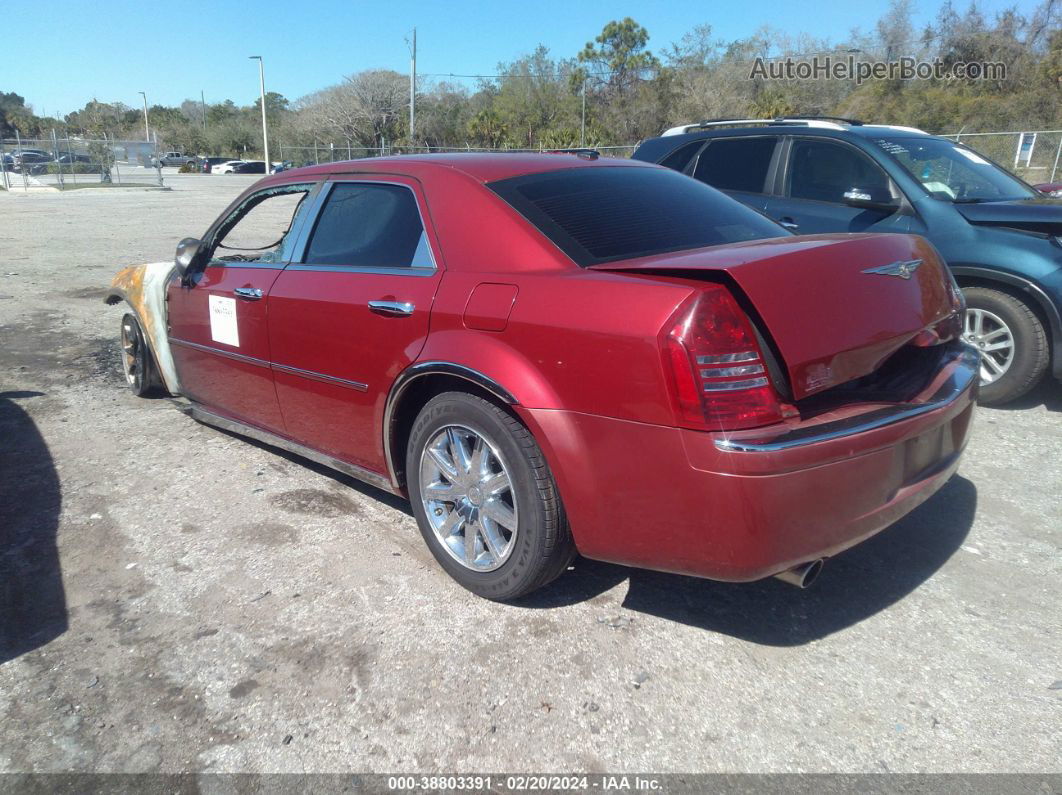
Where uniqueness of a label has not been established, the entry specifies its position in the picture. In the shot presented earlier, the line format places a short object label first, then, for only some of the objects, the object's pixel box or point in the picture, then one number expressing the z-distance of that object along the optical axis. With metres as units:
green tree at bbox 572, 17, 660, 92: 45.62
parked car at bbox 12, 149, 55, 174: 44.09
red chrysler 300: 2.32
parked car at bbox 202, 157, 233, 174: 54.88
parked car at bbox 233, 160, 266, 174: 52.97
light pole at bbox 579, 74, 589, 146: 39.96
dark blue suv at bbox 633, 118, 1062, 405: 4.97
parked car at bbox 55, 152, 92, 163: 43.12
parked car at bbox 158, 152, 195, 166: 59.44
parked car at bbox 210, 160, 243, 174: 53.03
